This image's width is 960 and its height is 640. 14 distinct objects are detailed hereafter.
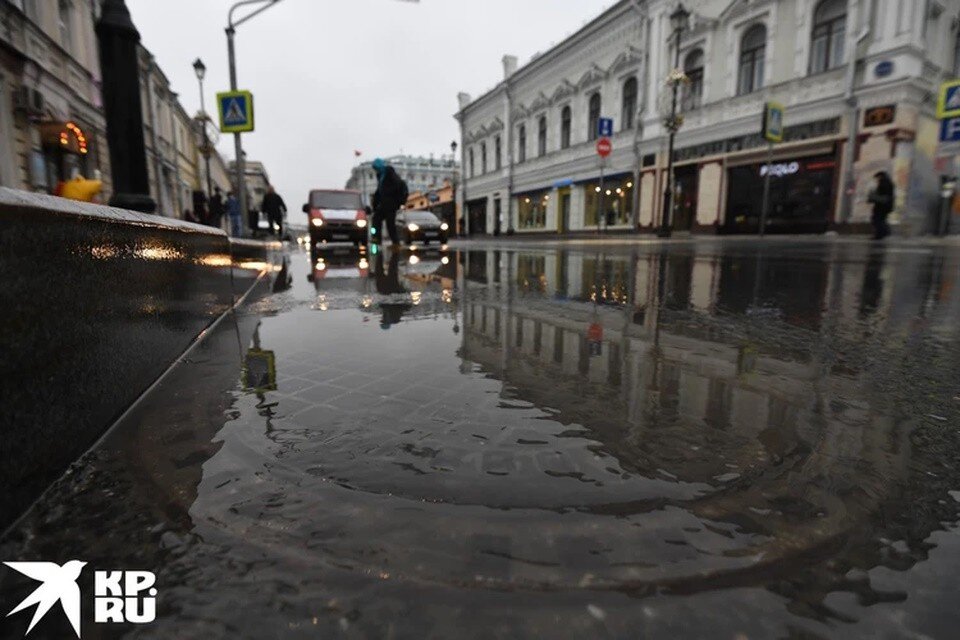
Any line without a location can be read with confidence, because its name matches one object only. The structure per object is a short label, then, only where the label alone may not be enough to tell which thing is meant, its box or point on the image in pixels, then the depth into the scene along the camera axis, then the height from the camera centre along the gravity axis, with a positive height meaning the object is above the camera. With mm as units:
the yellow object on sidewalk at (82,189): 6644 +810
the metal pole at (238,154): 12420 +2428
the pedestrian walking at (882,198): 12503 +1538
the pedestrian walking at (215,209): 19281 +1690
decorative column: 2916 +860
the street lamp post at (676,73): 16188 +6118
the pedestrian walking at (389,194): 11305 +1383
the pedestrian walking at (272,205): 16703 +1597
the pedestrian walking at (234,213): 18797 +1494
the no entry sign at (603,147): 18781 +4181
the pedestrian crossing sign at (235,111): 11727 +3274
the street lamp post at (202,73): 22109 +7999
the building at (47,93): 10680 +3866
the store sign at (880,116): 15312 +4450
